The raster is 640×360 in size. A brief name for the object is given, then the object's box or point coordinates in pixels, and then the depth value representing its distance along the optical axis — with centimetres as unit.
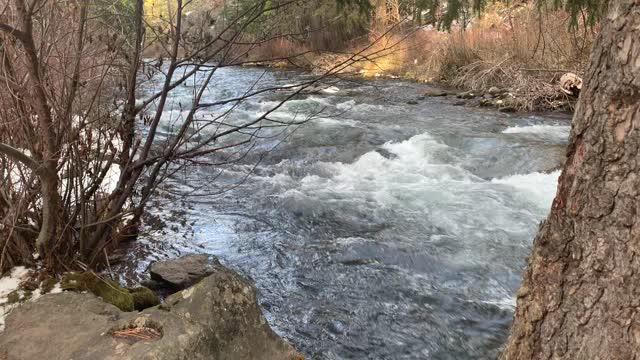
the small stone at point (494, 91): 1146
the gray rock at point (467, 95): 1182
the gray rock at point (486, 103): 1099
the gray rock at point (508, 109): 1048
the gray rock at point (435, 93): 1229
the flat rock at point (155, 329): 245
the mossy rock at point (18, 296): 293
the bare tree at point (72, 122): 297
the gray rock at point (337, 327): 361
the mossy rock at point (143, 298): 335
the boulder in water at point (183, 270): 382
